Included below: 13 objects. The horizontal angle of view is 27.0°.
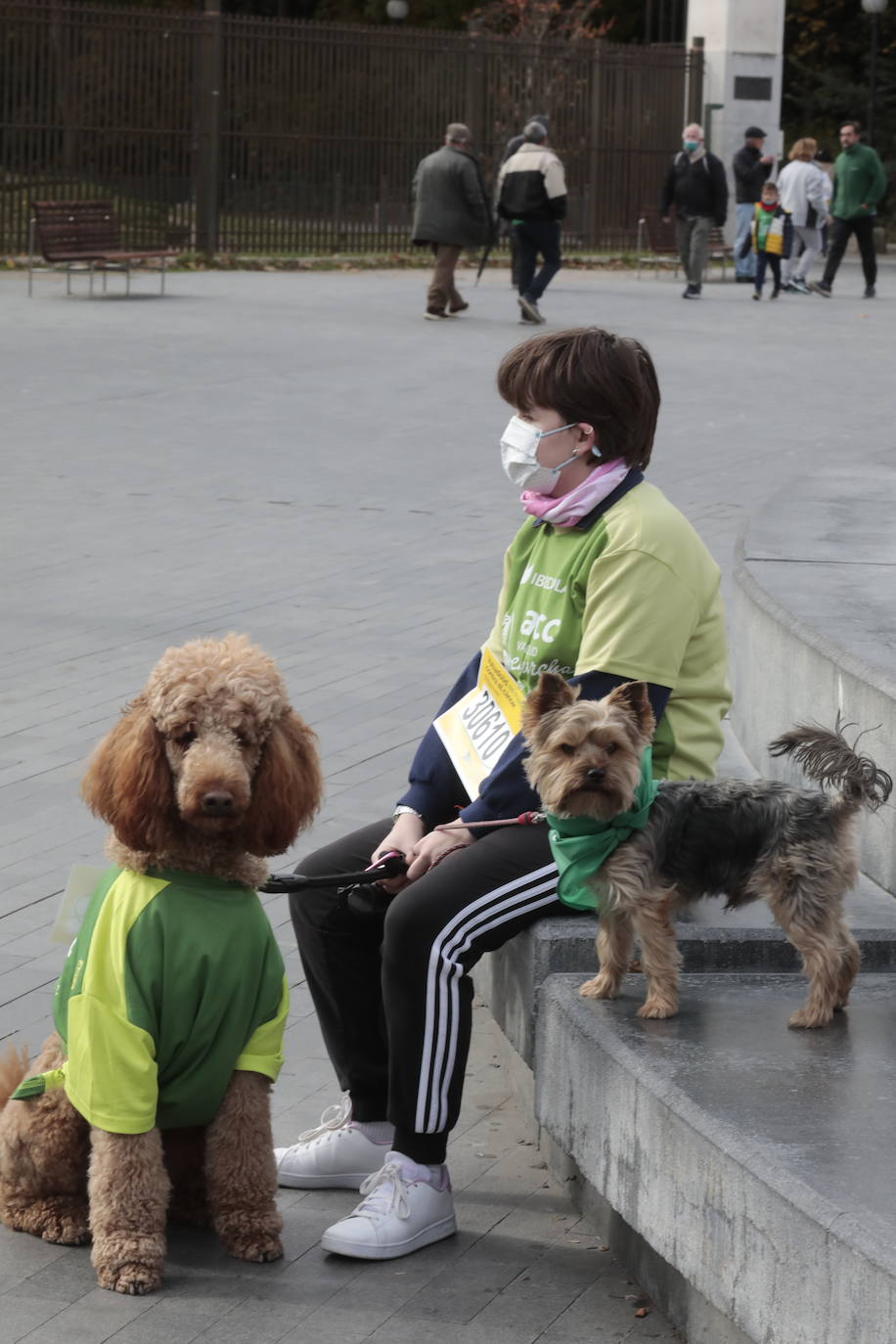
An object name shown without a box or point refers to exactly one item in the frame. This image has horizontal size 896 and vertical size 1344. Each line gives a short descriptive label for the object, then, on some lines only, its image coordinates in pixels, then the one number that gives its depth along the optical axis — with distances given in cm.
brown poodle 331
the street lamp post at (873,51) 3522
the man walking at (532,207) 1983
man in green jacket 2466
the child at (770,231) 2328
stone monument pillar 3067
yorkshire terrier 338
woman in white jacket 2551
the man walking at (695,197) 2414
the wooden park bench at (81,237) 2170
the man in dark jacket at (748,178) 2752
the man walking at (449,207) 2004
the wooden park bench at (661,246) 2788
